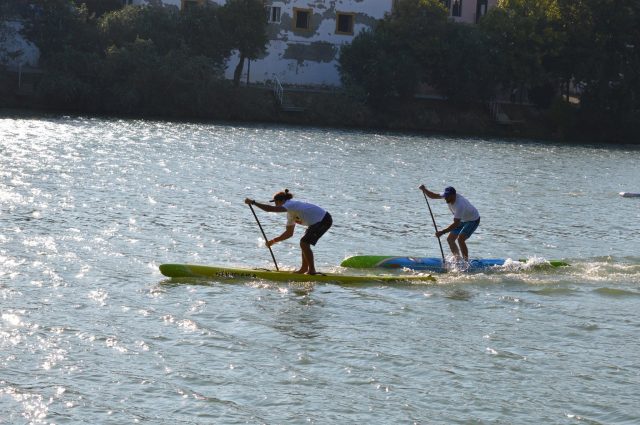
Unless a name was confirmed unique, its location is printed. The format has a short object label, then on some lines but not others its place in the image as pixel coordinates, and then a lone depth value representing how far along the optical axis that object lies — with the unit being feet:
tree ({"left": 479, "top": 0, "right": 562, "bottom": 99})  280.92
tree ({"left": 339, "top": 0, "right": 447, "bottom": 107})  273.33
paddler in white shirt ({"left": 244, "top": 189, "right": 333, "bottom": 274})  79.92
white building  289.74
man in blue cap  88.99
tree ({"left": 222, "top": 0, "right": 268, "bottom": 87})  271.49
